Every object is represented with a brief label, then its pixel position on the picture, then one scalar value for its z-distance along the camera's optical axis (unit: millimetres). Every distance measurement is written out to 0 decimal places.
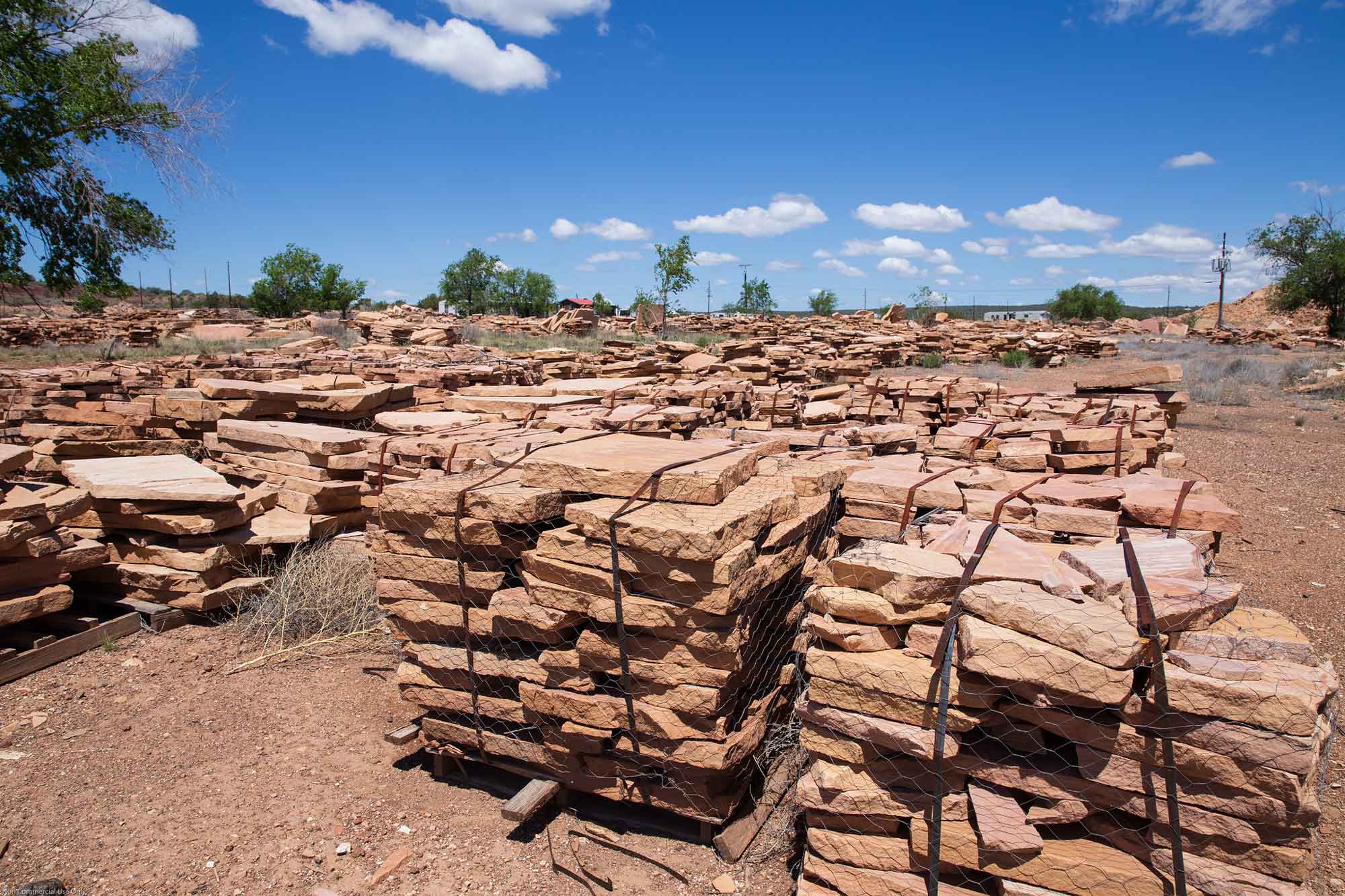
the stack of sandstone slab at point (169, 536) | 5871
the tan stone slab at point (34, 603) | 5180
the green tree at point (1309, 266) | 35719
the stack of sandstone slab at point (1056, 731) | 2414
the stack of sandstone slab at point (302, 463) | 6742
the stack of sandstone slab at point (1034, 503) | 3973
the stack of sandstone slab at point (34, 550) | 5191
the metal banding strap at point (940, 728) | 2686
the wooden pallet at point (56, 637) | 5141
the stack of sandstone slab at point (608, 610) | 3307
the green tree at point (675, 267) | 42719
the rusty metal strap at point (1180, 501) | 3904
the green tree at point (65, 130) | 14461
